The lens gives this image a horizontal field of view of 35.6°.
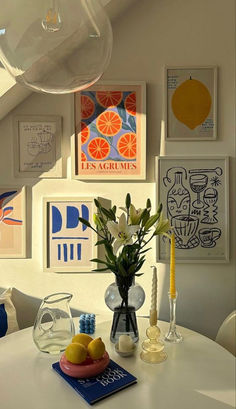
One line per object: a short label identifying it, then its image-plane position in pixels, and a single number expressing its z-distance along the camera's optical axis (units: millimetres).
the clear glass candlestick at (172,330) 1340
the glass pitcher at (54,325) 1200
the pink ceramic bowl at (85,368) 1028
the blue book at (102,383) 967
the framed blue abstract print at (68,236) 1696
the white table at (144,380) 956
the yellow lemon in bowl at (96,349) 1060
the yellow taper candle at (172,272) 1319
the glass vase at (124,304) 1246
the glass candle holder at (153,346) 1176
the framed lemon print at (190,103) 1669
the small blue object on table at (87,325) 1384
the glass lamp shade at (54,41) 592
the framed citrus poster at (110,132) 1672
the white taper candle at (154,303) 1244
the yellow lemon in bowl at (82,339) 1112
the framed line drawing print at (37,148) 1685
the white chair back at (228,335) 1416
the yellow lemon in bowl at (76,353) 1040
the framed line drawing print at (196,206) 1688
